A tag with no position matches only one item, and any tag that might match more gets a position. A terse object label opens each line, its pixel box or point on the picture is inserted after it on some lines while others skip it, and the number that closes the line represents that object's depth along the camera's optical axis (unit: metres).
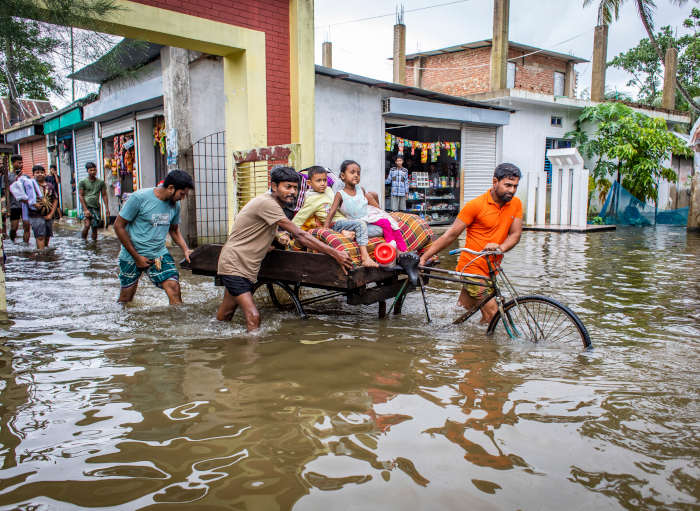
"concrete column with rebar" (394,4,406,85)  23.31
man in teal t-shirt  5.54
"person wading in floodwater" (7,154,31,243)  11.47
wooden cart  4.95
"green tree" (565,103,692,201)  18.25
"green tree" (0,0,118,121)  5.95
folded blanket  5.14
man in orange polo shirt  5.00
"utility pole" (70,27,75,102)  6.35
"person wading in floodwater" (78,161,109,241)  11.80
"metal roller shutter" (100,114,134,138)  14.41
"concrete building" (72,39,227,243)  10.65
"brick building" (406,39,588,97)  24.73
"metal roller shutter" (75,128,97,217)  17.48
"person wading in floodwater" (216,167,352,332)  4.86
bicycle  4.23
